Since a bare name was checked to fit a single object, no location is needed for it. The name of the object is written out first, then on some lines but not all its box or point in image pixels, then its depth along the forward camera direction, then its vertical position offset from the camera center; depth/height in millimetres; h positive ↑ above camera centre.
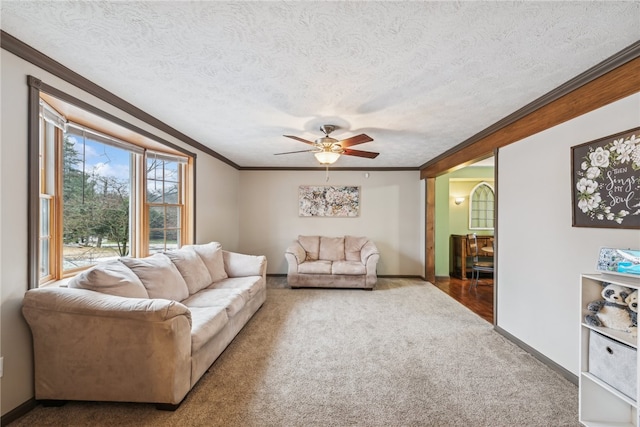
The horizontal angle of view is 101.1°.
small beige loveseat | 4730 -1012
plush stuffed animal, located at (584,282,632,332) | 1573 -587
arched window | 5938 +146
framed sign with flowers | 1684 +236
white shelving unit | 1664 -1158
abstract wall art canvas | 5727 +294
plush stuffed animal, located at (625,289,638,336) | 1537 -545
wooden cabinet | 5414 -837
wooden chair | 4699 -878
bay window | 2283 +211
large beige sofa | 1740 -899
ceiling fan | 2873 +773
